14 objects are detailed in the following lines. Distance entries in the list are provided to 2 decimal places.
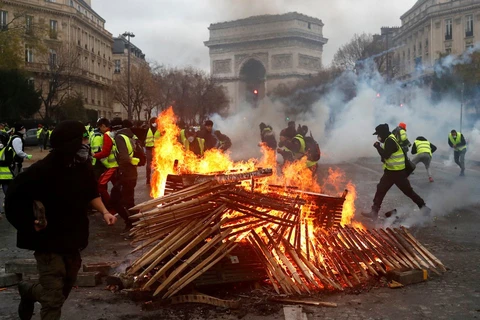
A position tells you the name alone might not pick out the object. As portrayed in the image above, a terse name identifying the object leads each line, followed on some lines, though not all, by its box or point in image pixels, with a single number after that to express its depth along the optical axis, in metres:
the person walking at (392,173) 8.90
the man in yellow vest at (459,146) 16.75
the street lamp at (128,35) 42.36
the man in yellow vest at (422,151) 14.00
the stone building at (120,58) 78.56
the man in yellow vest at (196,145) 11.90
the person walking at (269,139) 18.34
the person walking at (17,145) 10.44
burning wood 4.95
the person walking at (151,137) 14.26
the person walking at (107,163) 8.45
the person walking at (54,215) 3.66
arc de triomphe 55.16
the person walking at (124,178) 8.23
